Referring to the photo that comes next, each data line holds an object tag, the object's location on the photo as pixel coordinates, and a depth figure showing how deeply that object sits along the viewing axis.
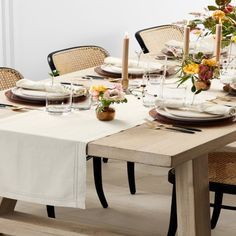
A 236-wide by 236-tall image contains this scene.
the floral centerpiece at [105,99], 3.30
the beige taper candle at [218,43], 4.22
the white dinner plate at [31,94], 3.61
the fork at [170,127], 3.19
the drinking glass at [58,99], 3.42
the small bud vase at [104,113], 3.31
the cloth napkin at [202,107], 3.32
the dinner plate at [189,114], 3.28
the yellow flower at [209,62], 3.61
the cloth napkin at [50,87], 3.66
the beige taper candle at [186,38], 4.32
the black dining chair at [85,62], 4.56
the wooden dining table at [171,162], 2.91
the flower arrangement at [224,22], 4.40
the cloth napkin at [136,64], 4.34
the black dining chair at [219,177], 3.67
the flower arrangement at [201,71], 3.57
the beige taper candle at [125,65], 3.80
